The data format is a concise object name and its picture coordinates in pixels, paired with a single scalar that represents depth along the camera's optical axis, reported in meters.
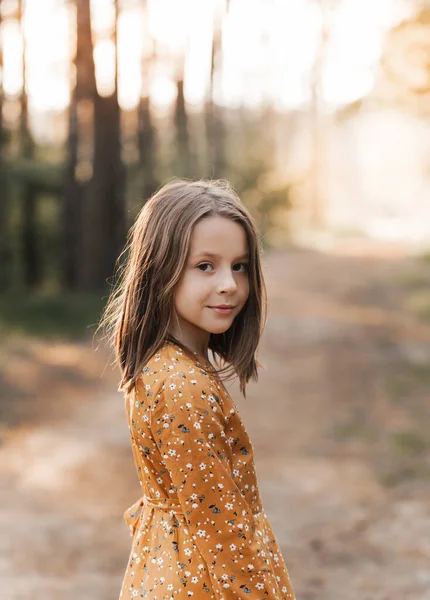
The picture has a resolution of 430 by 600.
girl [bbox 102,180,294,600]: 1.84
